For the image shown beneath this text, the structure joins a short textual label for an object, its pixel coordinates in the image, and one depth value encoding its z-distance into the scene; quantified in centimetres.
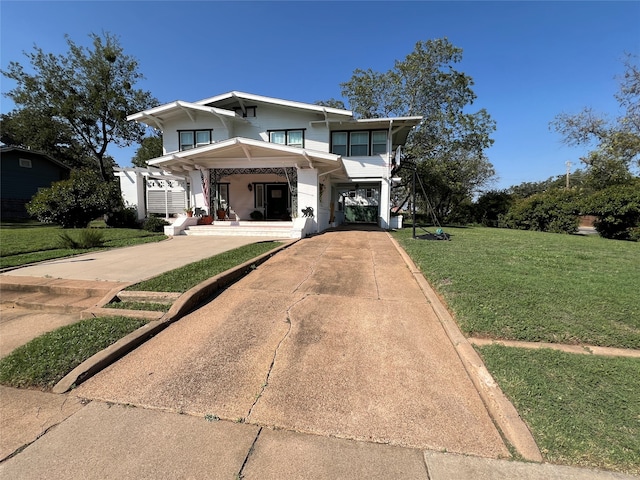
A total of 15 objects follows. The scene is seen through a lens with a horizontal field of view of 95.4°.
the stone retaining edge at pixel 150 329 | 261
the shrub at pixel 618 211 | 1356
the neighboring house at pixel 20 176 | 2070
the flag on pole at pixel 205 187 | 1331
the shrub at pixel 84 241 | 835
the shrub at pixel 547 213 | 1673
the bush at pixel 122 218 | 1553
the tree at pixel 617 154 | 1805
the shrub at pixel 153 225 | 1474
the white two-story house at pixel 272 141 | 1304
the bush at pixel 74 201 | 1362
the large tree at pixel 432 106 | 2239
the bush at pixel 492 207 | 2111
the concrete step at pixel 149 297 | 430
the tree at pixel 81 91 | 2128
